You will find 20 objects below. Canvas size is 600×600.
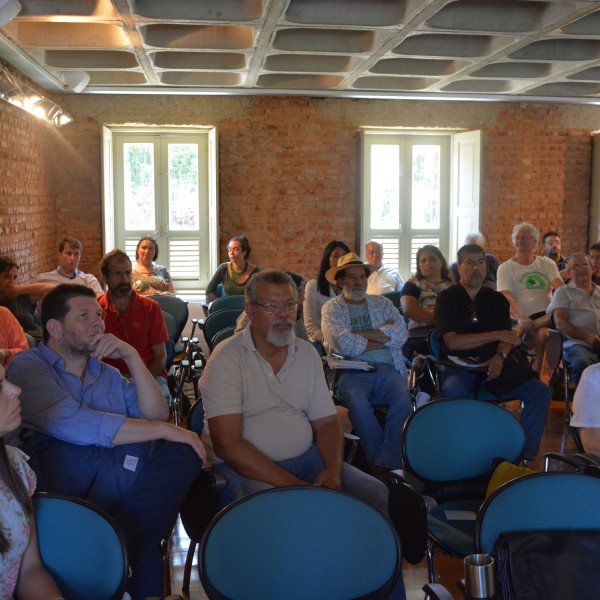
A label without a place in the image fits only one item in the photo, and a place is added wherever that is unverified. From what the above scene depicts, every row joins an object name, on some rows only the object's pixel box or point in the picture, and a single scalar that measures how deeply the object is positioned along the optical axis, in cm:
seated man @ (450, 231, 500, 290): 755
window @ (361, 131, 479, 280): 1038
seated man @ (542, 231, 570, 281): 904
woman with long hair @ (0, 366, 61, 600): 192
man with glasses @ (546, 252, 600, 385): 584
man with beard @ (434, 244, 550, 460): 487
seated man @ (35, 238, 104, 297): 712
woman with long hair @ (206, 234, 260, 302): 786
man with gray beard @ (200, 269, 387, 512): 302
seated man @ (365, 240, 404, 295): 802
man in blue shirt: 266
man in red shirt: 470
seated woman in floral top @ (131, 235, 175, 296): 761
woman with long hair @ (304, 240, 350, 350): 580
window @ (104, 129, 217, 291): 1008
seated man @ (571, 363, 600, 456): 327
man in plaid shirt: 459
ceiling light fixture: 657
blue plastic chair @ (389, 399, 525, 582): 317
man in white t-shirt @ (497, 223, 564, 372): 707
